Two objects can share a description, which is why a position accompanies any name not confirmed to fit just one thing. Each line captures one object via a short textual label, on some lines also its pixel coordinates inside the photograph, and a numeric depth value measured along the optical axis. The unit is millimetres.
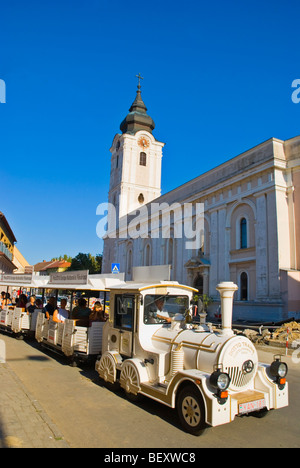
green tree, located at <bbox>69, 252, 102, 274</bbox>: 66500
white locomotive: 4637
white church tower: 45312
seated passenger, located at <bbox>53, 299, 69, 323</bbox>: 10240
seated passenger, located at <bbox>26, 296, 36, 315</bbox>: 13148
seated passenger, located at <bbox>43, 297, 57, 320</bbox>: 11674
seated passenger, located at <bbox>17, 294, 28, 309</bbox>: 14267
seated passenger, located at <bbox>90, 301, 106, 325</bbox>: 8977
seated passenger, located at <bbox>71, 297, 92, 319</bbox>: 9250
